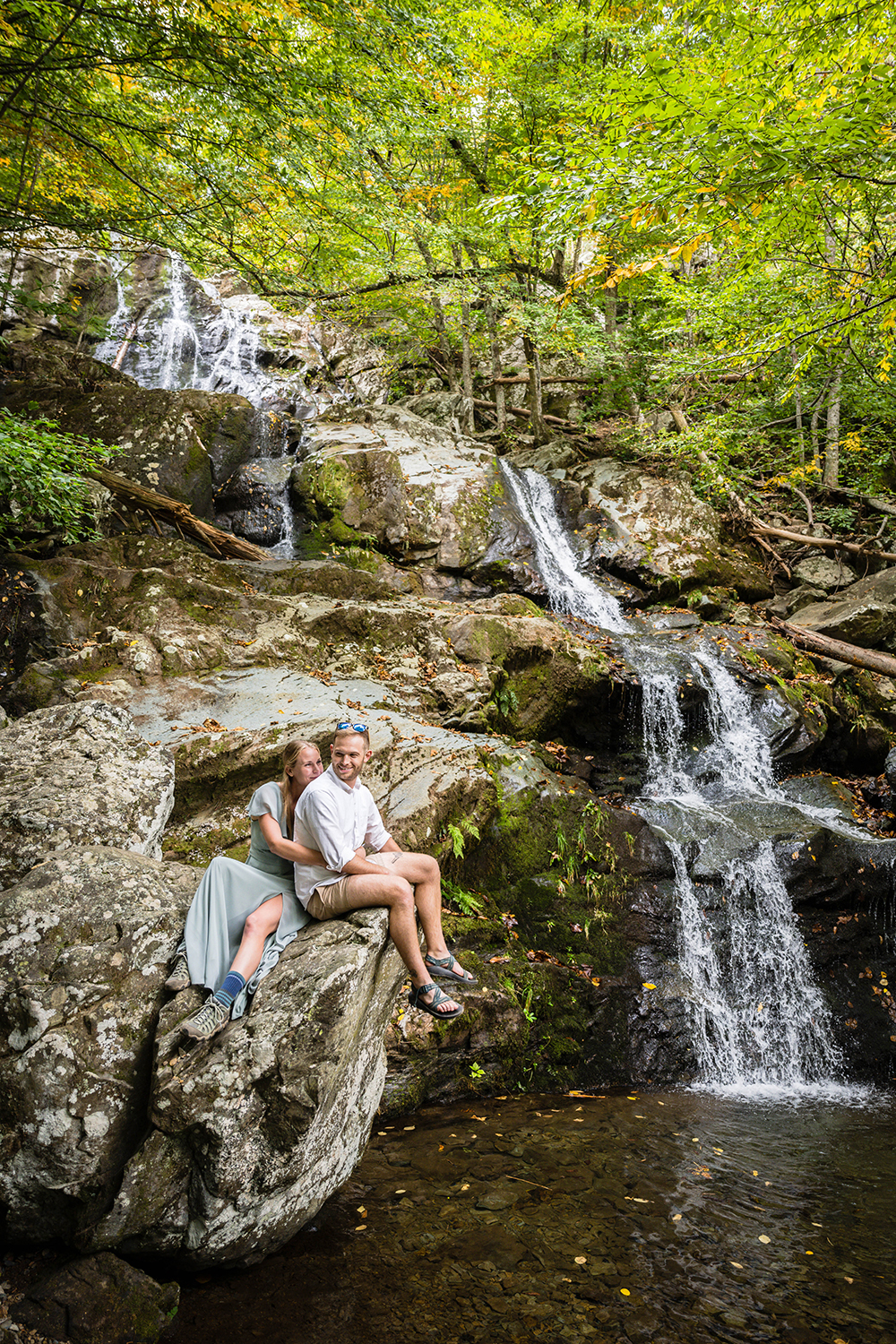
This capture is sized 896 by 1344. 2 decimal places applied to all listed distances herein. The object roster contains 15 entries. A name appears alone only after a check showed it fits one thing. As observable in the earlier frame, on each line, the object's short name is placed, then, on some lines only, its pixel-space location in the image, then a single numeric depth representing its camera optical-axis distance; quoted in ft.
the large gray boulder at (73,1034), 9.43
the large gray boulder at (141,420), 36.24
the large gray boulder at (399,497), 40.93
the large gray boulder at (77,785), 12.84
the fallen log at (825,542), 42.83
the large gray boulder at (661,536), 43.73
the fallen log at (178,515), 32.17
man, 11.41
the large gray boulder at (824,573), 44.21
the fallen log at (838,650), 35.01
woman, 10.30
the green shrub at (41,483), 22.61
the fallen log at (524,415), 60.80
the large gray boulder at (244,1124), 9.41
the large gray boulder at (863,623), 37.22
